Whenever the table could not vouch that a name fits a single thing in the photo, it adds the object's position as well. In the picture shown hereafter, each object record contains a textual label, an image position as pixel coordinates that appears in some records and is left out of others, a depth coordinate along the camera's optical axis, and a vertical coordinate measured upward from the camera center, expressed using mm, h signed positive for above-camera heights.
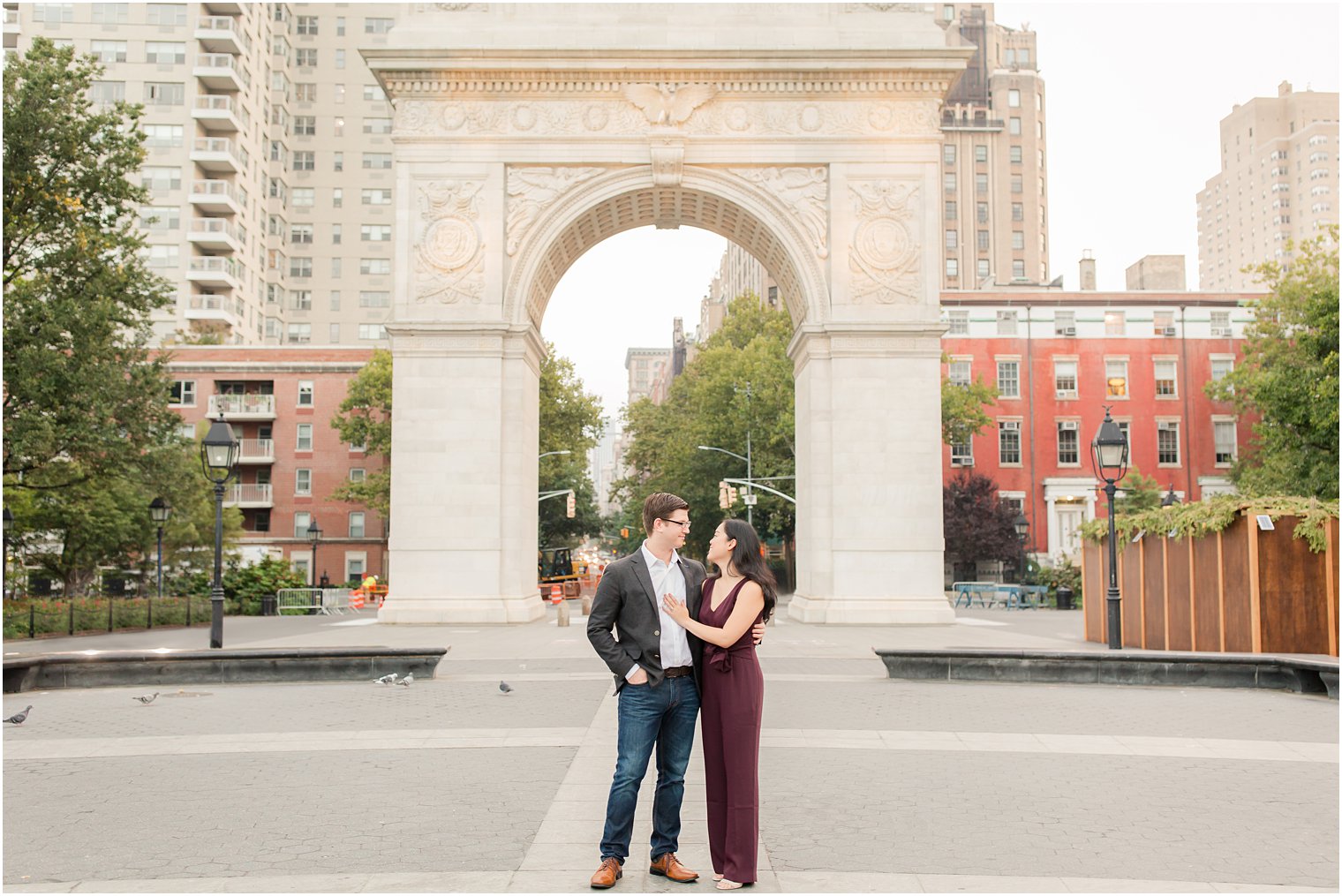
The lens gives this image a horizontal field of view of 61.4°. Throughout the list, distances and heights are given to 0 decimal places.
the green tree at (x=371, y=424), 53438 +4694
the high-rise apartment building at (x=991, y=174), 91562 +28139
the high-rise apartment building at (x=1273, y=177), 157500 +50966
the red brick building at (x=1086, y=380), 56938 +6969
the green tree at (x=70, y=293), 24062 +5139
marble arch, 27156 +7744
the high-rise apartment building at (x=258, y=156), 67438 +23697
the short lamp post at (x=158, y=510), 29002 +219
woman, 5922 -939
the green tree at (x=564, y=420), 58844 +5208
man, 6035 -831
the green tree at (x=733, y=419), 53281 +5029
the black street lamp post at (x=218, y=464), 19375 +962
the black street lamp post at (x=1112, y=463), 18453 +937
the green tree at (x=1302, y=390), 37344 +4352
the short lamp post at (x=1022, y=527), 47725 -405
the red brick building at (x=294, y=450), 60188 +3640
